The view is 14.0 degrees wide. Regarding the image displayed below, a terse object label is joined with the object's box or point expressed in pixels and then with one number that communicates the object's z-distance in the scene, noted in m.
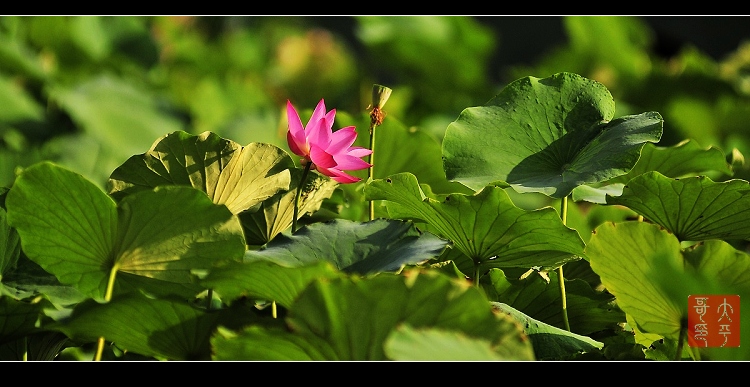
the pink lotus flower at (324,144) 6.15
